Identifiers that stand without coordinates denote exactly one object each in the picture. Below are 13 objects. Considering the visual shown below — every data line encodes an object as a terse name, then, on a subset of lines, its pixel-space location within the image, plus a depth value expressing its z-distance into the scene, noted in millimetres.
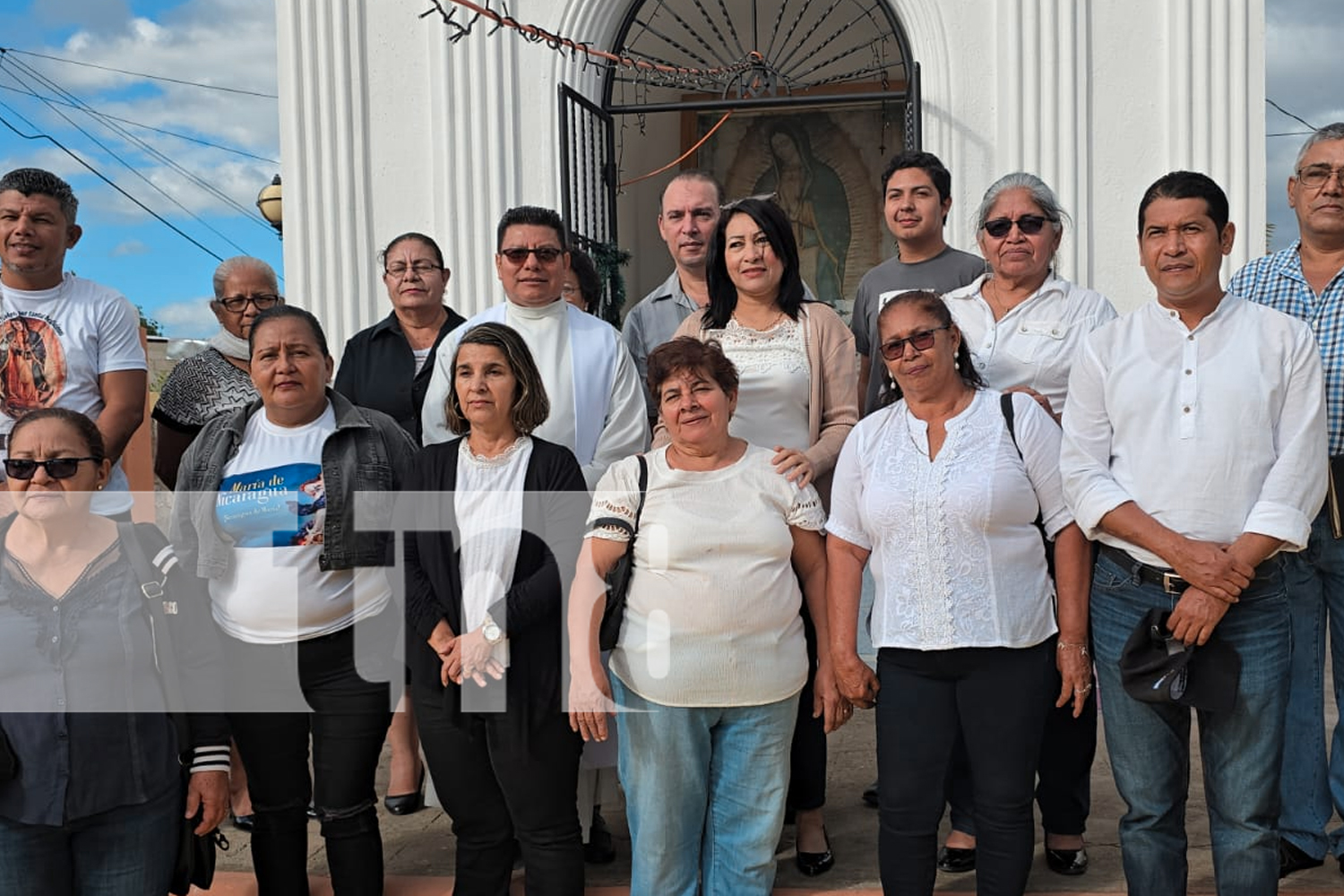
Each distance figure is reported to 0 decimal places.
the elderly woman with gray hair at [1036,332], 3402
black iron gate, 6633
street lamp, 9023
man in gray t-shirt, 3953
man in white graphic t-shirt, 3725
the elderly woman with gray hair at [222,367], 4180
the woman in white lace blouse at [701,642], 3033
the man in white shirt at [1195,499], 2734
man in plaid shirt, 3291
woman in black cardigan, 3154
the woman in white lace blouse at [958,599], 2902
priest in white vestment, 3641
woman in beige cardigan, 3498
